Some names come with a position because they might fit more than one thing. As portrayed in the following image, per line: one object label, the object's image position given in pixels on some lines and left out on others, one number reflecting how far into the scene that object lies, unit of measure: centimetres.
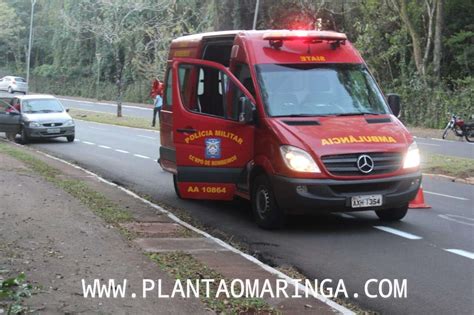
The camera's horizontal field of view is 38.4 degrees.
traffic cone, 1074
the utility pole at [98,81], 6279
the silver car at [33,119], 2323
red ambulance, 848
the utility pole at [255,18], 3378
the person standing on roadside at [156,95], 2762
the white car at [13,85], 6406
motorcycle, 2722
